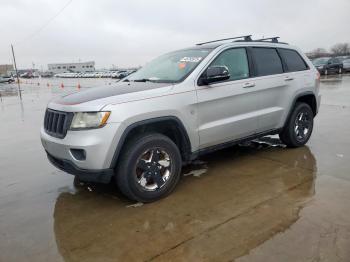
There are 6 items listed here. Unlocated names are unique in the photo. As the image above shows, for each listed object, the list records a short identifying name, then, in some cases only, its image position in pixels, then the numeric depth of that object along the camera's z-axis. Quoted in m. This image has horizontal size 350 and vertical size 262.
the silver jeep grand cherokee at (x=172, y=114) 3.72
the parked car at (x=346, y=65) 30.86
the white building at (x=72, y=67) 136.12
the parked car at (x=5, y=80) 55.42
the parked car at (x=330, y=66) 30.23
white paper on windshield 4.66
